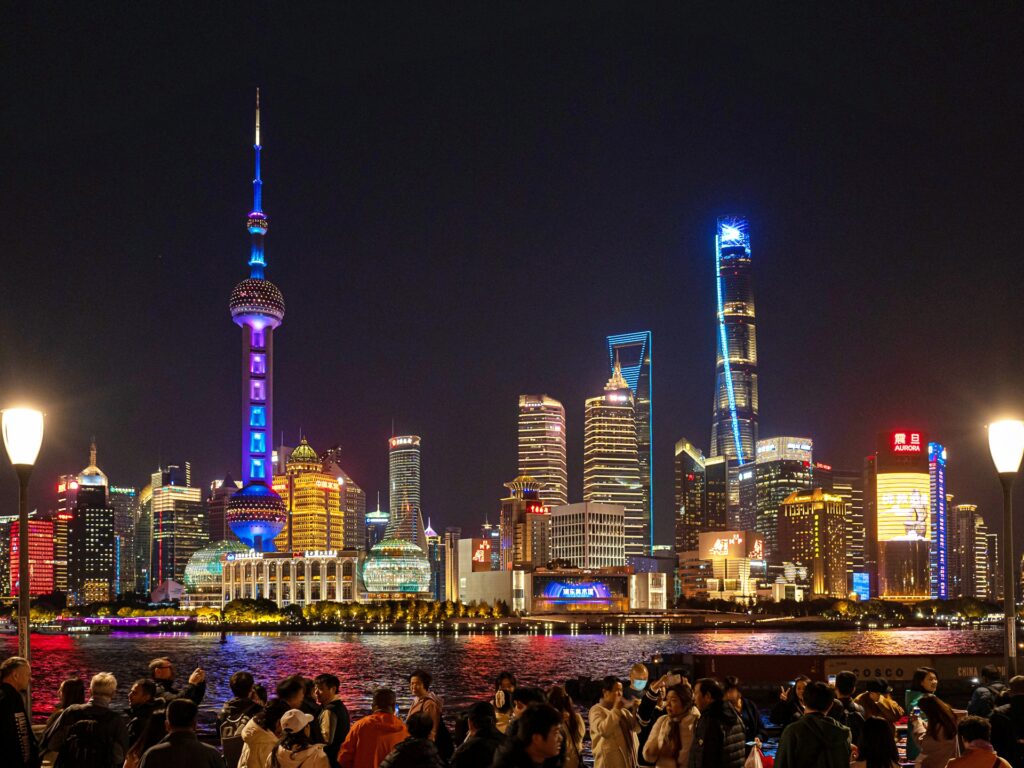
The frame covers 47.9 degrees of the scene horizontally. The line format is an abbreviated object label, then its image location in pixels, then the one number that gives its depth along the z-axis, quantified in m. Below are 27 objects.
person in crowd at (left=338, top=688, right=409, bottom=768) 12.07
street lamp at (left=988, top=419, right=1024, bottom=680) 18.17
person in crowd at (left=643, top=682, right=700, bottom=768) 12.08
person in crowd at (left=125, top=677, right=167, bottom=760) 12.87
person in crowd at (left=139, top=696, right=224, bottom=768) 10.01
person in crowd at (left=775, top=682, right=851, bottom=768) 10.92
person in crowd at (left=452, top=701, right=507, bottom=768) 9.30
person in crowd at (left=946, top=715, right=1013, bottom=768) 10.49
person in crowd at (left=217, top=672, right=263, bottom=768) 14.35
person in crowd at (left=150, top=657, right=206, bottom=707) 15.47
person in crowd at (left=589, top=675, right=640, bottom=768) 13.03
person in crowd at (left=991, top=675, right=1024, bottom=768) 13.77
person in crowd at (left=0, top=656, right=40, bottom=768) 11.25
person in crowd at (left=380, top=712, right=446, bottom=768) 9.22
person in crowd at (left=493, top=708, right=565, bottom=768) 8.42
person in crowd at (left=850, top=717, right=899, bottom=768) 11.56
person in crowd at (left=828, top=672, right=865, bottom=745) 14.87
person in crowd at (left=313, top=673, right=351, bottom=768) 13.55
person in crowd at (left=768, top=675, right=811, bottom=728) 18.17
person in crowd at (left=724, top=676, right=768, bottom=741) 16.08
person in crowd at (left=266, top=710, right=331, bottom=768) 11.23
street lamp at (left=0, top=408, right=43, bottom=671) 15.96
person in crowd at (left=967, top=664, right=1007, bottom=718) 16.05
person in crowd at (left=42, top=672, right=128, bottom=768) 11.41
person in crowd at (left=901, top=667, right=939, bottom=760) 16.23
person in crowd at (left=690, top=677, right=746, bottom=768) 11.55
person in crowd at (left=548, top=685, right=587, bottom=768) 12.06
